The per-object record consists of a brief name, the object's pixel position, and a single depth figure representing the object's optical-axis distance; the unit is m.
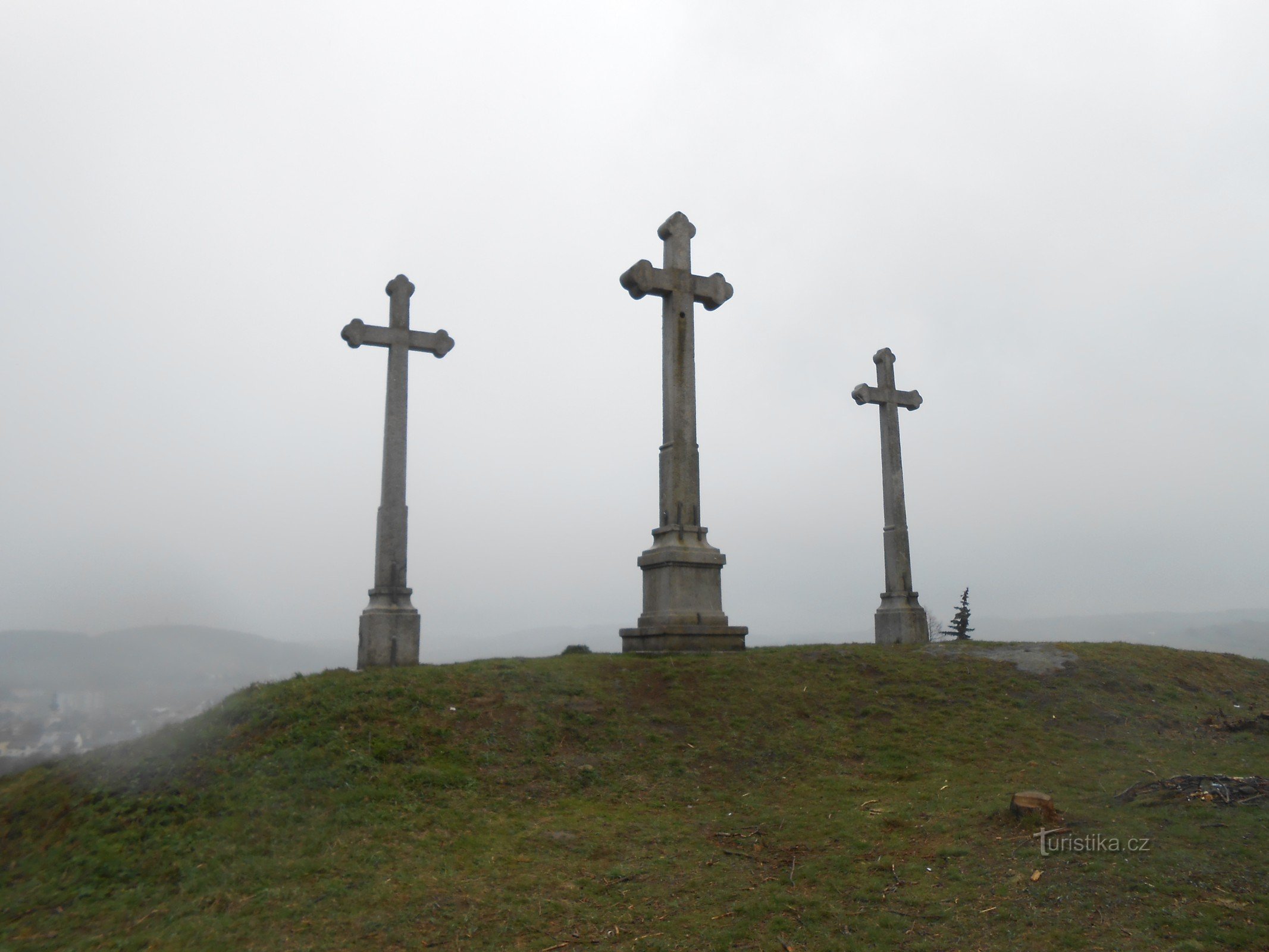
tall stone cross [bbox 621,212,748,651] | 11.02
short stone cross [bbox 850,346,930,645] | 14.93
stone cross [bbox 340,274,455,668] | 10.95
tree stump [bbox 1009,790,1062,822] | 5.74
